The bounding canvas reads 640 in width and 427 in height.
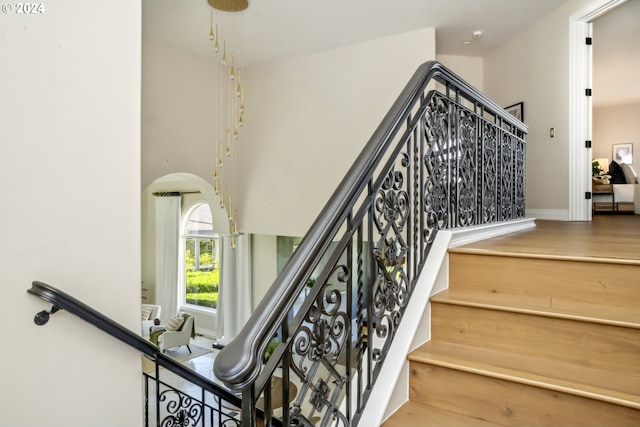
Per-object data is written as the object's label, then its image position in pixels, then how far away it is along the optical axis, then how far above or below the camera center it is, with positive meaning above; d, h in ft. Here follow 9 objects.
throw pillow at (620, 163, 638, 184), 23.86 +2.33
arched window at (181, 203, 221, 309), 33.96 -4.03
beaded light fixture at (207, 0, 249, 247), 18.91 +4.63
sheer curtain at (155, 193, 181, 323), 33.83 -3.21
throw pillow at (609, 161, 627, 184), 24.08 +2.38
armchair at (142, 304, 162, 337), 26.71 -7.72
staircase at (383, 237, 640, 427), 4.03 -1.67
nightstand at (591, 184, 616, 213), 21.22 +1.06
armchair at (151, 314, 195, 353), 26.76 -8.68
